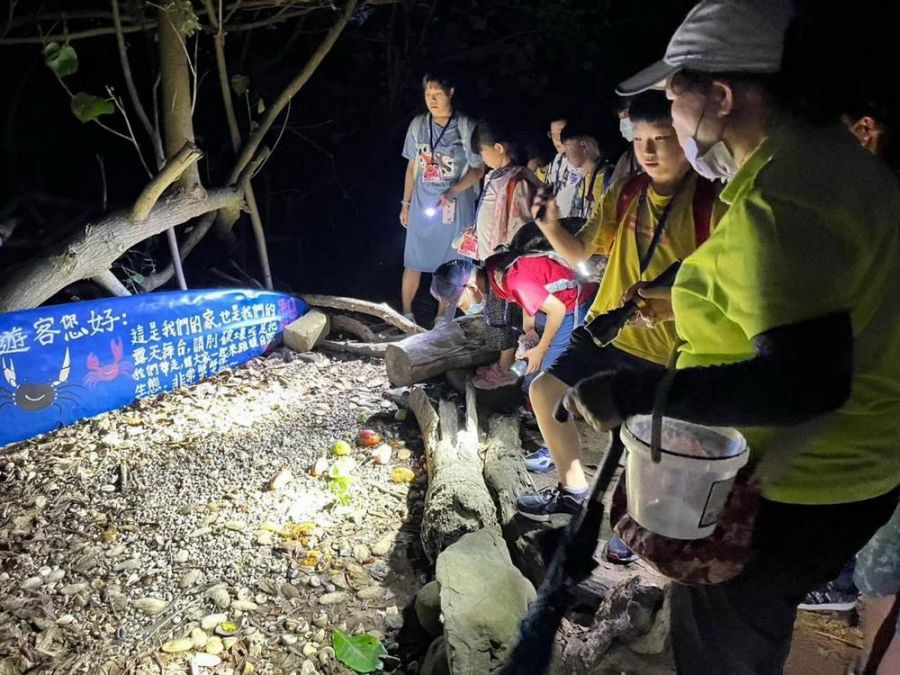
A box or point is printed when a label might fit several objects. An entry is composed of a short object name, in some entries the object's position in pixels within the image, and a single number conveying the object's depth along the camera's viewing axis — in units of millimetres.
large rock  2532
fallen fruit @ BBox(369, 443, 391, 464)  4574
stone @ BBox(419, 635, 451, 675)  2730
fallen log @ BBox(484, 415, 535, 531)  3707
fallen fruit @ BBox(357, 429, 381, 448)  4785
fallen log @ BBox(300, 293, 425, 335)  6664
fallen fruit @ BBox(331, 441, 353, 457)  4629
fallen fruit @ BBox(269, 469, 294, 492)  4211
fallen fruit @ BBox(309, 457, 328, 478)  4379
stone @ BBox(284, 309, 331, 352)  6359
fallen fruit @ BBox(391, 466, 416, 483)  4387
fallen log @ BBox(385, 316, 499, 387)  5336
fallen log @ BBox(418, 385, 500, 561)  3428
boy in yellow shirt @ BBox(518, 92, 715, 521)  2693
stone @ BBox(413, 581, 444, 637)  3055
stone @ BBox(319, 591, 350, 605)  3320
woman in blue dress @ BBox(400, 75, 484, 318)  5949
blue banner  4586
